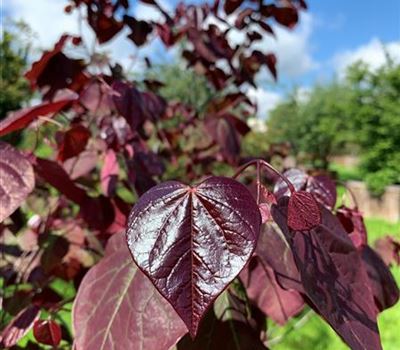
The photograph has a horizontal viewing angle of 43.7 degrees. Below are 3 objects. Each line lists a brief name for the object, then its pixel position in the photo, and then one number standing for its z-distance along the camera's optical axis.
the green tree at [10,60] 2.83
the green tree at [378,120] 14.26
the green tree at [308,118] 27.02
